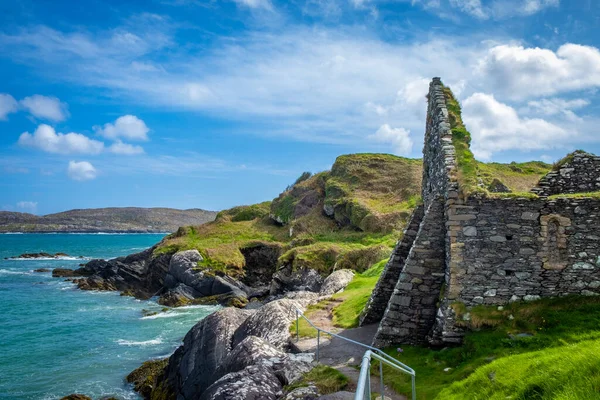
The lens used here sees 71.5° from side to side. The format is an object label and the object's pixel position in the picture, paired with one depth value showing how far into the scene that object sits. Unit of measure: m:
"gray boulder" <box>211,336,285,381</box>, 12.04
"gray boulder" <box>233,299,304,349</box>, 14.65
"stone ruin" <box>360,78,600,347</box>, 10.21
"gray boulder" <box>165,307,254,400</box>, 14.55
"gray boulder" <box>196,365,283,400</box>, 9.73
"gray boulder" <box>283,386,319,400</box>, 9.27
